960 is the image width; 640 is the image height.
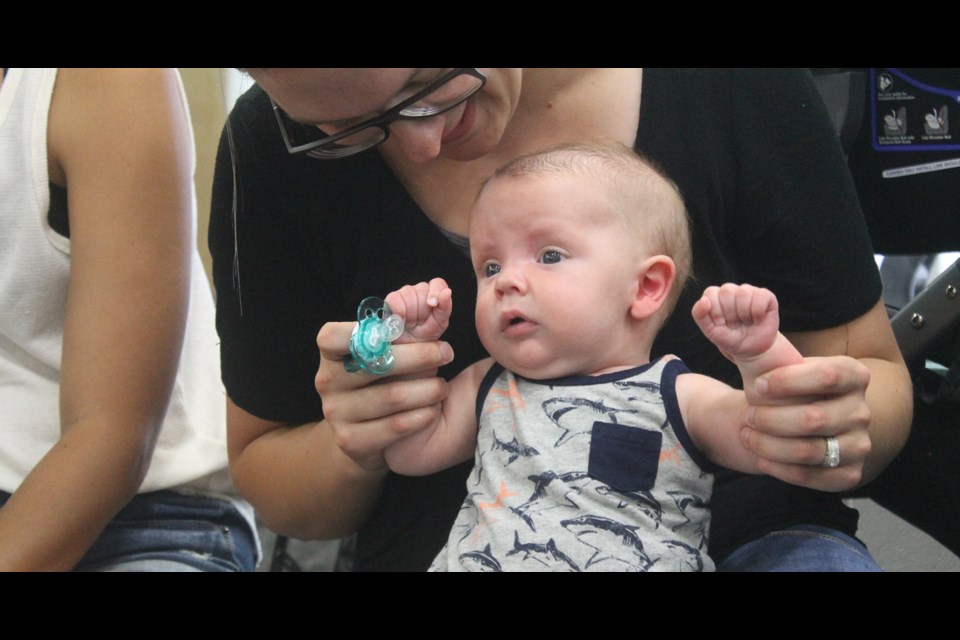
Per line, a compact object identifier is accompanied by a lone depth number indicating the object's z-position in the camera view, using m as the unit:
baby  1.82
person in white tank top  1.96
